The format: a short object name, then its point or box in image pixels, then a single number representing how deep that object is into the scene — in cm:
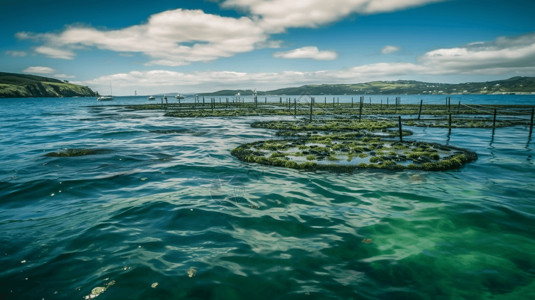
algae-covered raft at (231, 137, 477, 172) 1720
